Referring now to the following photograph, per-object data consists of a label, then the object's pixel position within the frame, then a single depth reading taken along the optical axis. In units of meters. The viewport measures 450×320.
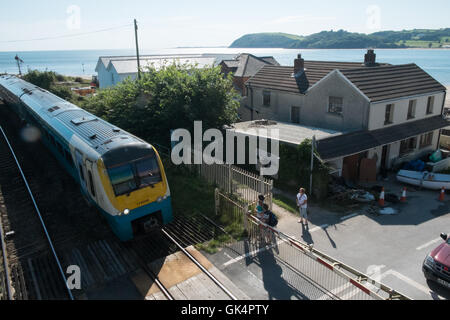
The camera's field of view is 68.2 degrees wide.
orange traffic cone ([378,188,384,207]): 15.51
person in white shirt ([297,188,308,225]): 13.23
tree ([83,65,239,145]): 19.78
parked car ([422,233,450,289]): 9.38
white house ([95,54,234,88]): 48.72
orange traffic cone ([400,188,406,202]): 16.00
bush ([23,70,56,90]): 40.59
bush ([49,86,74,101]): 36.59
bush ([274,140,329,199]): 15.93
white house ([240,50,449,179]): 18.75
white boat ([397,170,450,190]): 17.38
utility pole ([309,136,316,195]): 15.61
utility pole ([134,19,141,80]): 30.69
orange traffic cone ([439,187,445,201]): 16.15
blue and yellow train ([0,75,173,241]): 10.32
